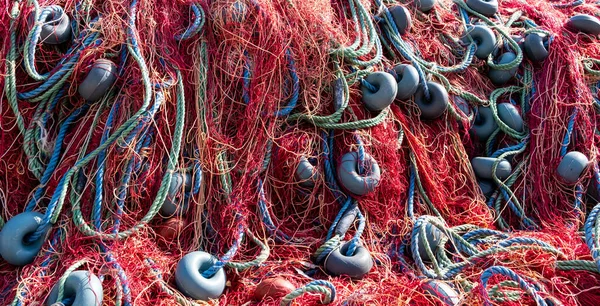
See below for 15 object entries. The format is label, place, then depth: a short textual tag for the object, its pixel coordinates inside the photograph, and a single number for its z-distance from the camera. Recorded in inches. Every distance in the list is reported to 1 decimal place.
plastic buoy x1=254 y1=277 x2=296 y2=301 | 92.4
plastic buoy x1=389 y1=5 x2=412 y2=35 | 133.8
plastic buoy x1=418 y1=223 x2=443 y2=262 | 105.4
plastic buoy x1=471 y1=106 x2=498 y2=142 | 131.9
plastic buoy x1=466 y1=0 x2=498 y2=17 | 151.3
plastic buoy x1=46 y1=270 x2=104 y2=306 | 82.1
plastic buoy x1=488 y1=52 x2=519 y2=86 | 139.5
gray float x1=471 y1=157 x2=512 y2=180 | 123.9
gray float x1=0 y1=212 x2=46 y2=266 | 91.1
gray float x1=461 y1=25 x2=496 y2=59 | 140.6
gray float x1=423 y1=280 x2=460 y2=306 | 88.5
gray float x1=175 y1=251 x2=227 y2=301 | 90.8
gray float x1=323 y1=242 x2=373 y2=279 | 97.7
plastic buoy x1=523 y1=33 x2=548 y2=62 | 139.5
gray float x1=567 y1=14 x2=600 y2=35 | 144.8
